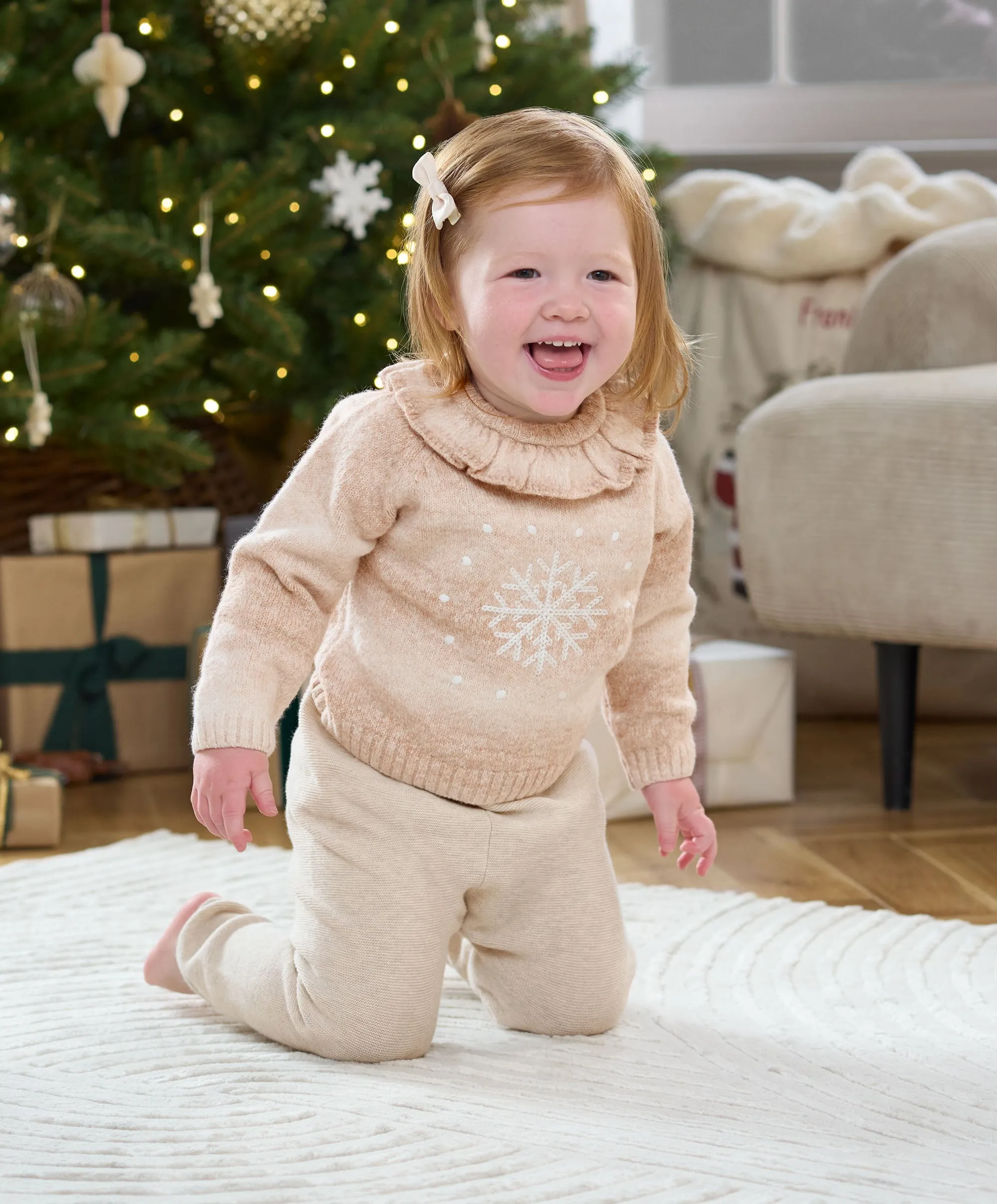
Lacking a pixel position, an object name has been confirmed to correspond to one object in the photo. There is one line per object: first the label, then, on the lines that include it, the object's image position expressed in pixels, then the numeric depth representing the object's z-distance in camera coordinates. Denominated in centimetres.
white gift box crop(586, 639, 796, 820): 256
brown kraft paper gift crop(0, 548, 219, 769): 275
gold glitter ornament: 273
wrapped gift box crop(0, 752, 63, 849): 243
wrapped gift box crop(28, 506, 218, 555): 278
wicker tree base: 294
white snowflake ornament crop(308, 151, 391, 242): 277
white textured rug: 166
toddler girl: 184
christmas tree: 268
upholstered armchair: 241
